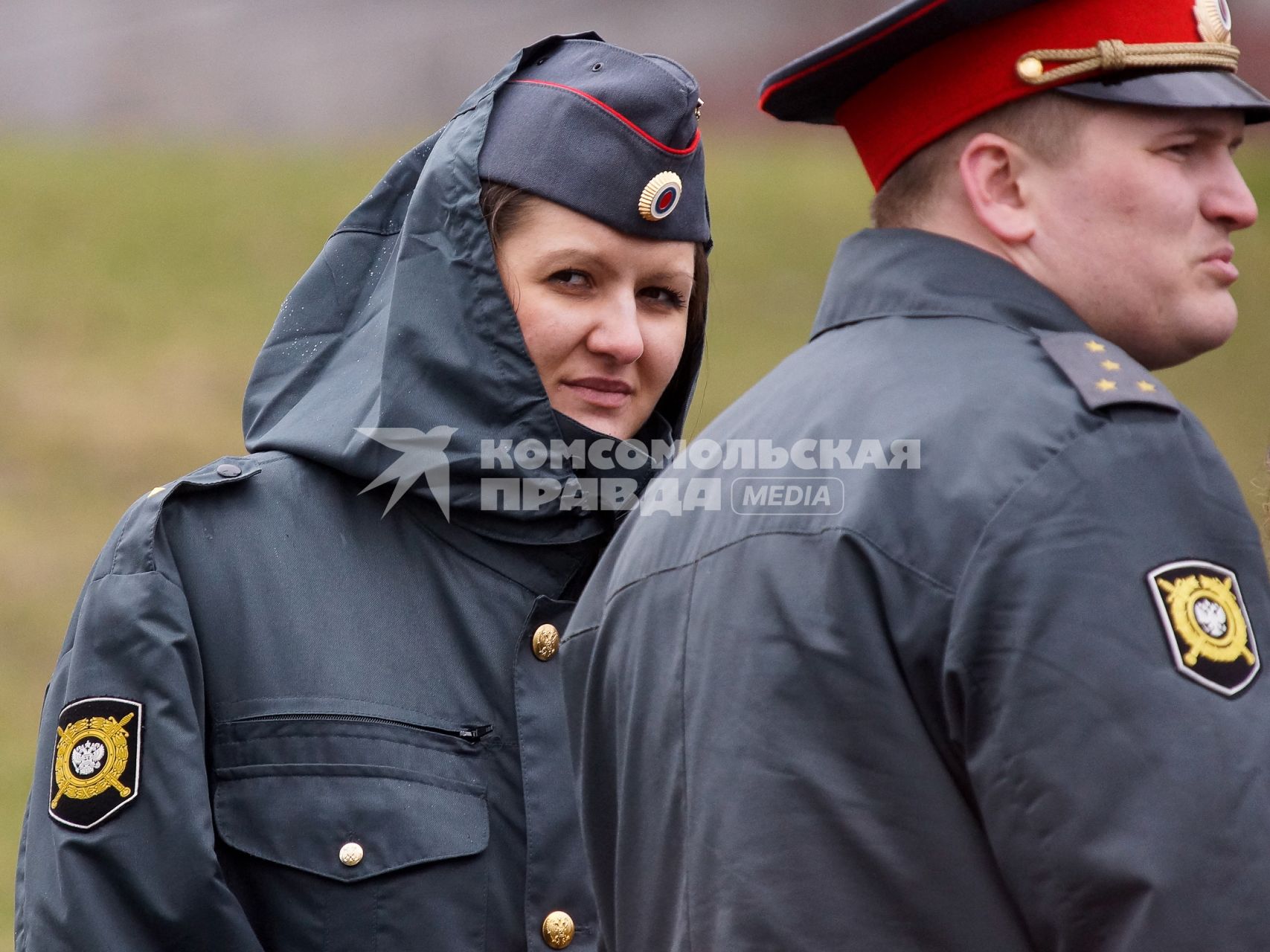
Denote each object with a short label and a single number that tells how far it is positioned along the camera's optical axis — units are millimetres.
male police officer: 14880
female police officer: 15277
